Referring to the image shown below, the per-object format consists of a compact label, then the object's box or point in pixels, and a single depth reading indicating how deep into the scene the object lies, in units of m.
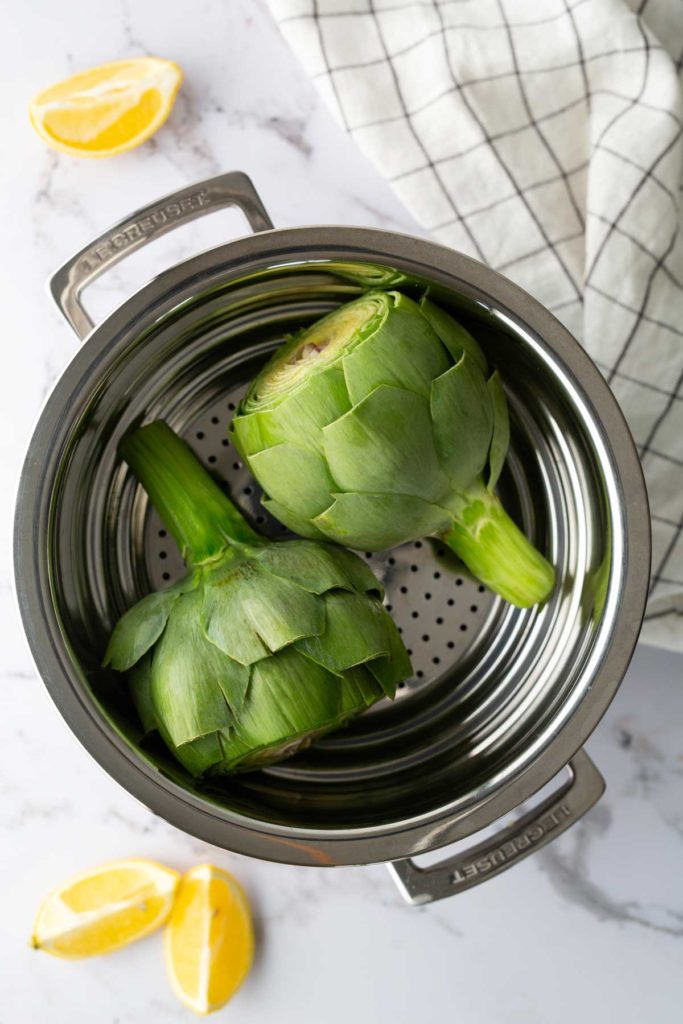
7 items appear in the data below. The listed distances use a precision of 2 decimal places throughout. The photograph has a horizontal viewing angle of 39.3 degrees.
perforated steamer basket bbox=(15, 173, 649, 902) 0.71
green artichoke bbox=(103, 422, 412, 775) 0.73
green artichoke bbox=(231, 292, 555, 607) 0.71
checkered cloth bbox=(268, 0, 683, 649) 0.89
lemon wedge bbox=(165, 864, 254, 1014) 0.93
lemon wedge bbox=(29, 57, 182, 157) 0.92
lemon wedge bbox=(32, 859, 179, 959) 0.94
